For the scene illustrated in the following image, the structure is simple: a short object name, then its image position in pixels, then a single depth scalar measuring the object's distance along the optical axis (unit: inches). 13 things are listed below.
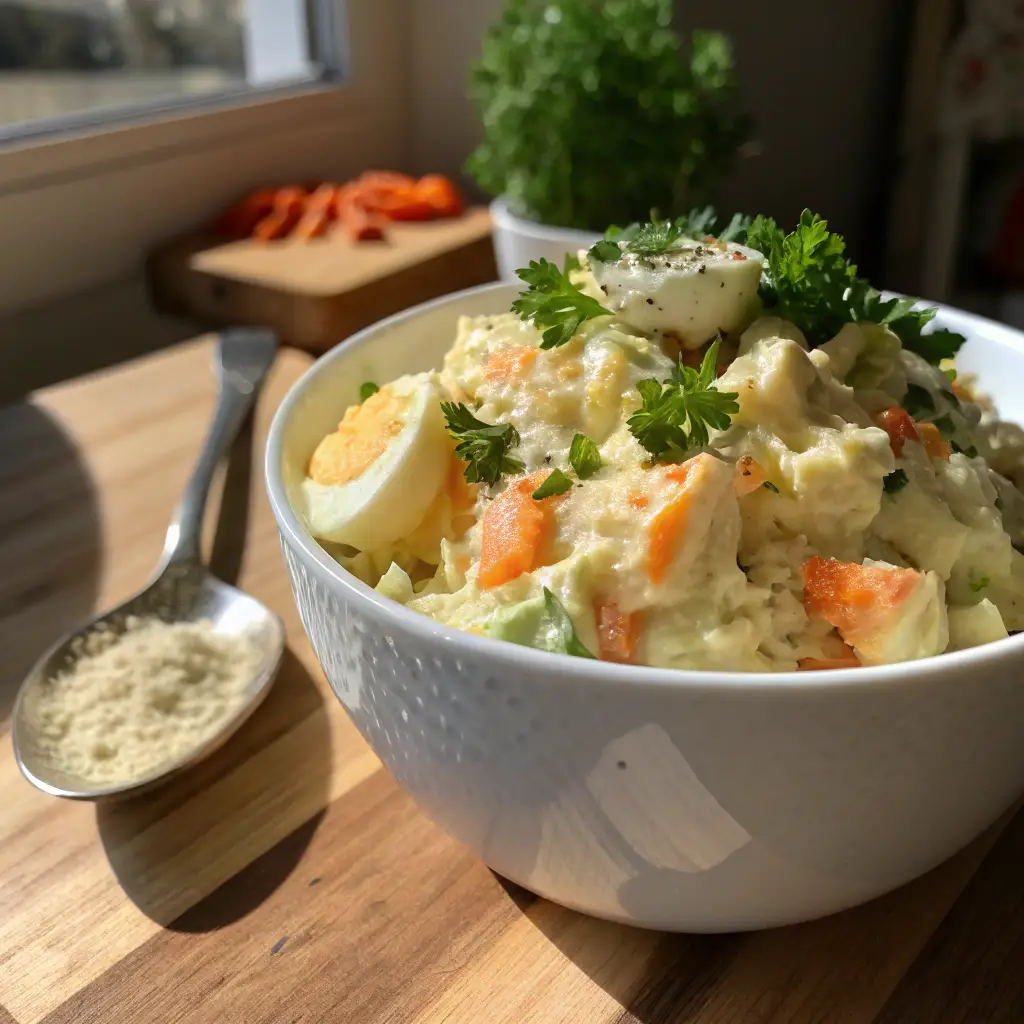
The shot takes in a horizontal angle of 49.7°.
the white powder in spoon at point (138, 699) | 12.1
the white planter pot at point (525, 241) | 22.6
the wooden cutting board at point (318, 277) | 24.8
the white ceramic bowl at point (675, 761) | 7.7
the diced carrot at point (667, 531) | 8.8
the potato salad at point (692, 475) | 8.9
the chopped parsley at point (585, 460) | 9.9
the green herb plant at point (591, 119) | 23.0
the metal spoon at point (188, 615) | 11.7
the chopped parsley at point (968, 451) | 11.3
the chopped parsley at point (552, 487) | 9.6
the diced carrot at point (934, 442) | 10.8
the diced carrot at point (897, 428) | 10.5
